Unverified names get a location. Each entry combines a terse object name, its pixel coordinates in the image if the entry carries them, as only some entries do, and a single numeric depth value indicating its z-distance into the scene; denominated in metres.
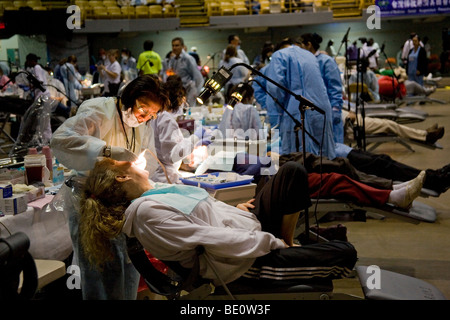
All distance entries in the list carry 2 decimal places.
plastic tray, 3.34
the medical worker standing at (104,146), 2.62
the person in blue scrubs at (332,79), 5.38
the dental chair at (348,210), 3.87
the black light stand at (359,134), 6.34
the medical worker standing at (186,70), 8.52
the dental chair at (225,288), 2.33
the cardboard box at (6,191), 2.87
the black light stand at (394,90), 9.98
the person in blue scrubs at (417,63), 12.77
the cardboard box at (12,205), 2.88
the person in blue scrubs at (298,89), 4.86
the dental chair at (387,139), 6.57
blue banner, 17.06
